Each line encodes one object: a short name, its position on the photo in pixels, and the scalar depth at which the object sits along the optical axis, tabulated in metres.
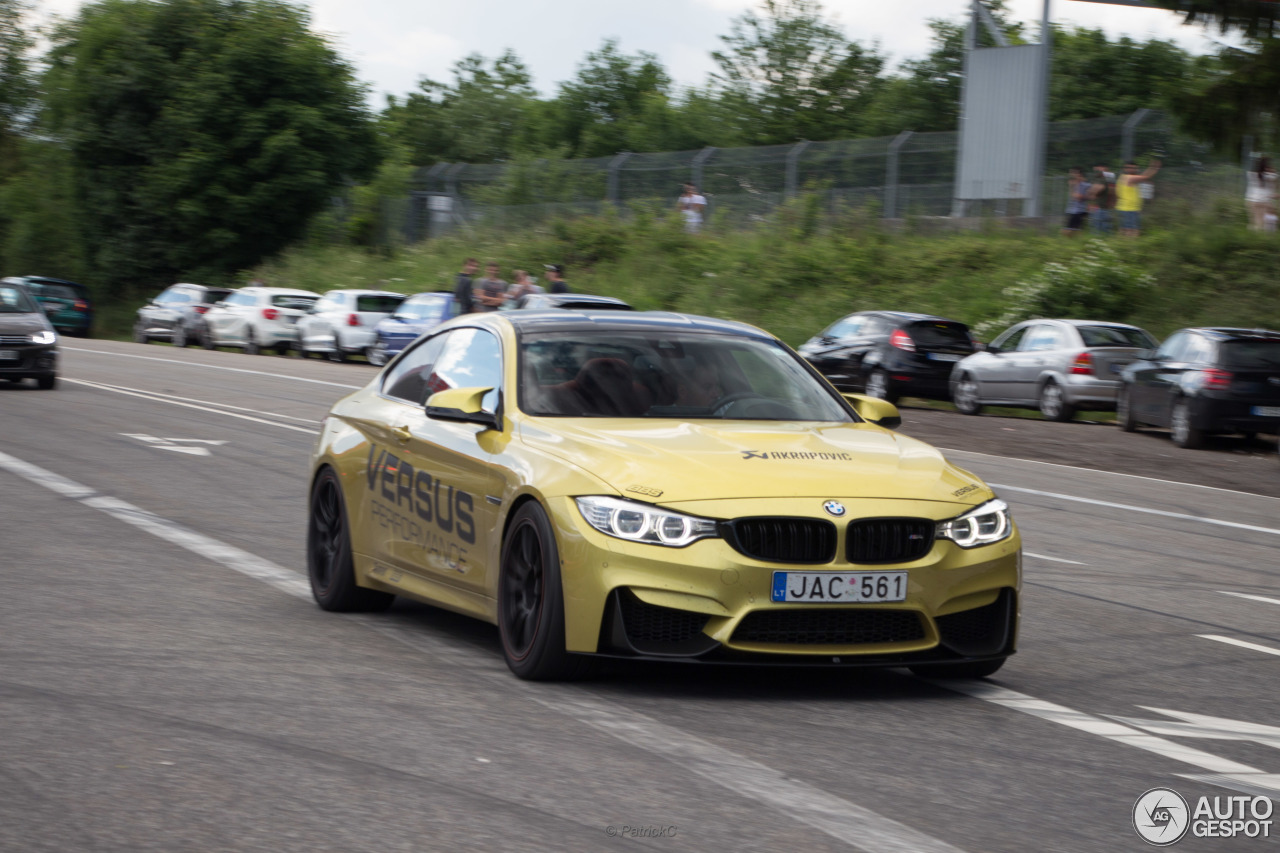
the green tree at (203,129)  54.88
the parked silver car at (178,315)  43.69
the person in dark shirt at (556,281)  31.70
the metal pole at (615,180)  45.16
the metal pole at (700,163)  42.28
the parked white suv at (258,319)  40.19
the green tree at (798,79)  81.25
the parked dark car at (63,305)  48.91
